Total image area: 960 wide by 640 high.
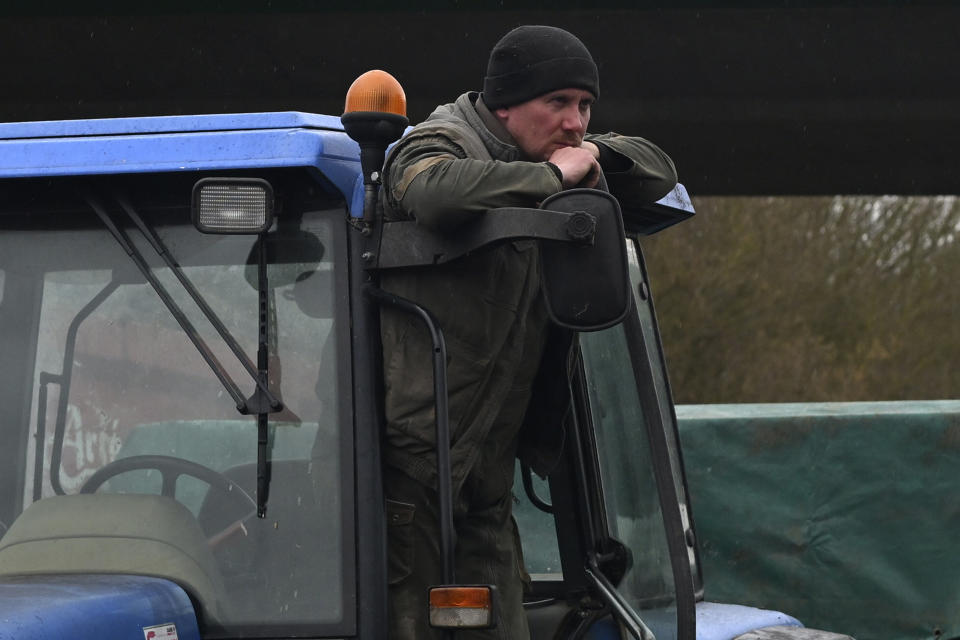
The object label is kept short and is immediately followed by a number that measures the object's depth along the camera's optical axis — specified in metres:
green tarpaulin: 15.23
